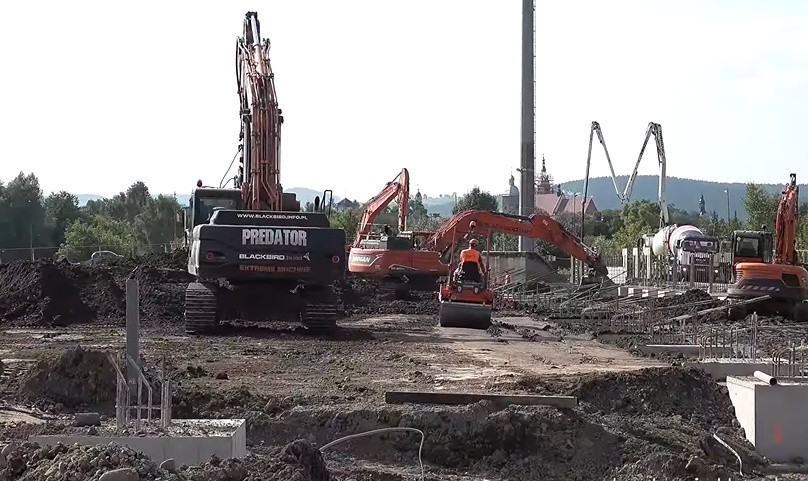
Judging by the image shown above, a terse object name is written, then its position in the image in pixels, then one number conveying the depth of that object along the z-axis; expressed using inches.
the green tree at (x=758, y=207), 3048.7
